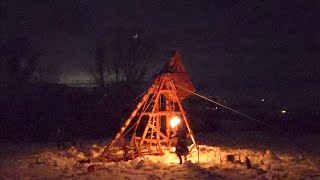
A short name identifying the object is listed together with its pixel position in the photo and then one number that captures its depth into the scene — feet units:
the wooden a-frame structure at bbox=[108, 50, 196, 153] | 52.13
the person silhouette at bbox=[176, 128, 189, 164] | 45.94
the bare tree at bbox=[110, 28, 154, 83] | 116.64
